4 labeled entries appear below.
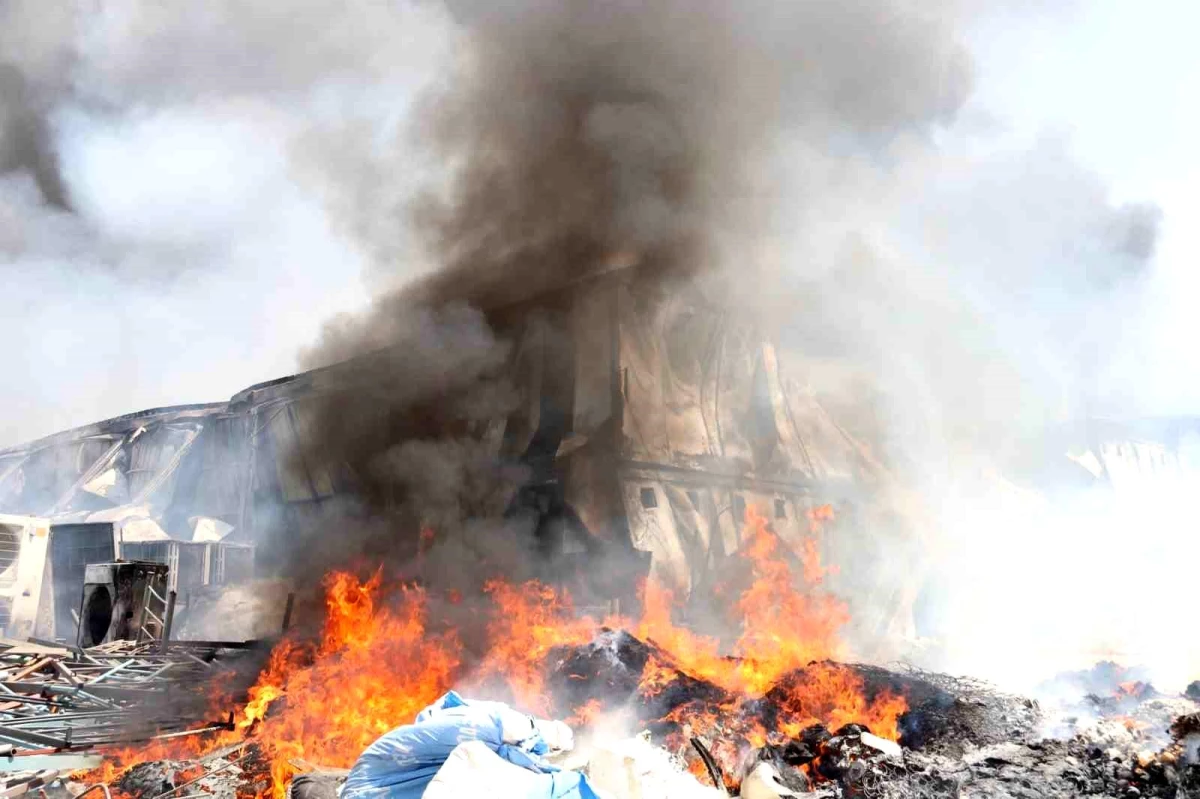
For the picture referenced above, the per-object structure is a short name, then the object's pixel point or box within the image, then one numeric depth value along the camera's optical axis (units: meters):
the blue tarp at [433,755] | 3.63
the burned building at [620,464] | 14.20
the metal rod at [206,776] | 6.71
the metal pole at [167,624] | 10.65
